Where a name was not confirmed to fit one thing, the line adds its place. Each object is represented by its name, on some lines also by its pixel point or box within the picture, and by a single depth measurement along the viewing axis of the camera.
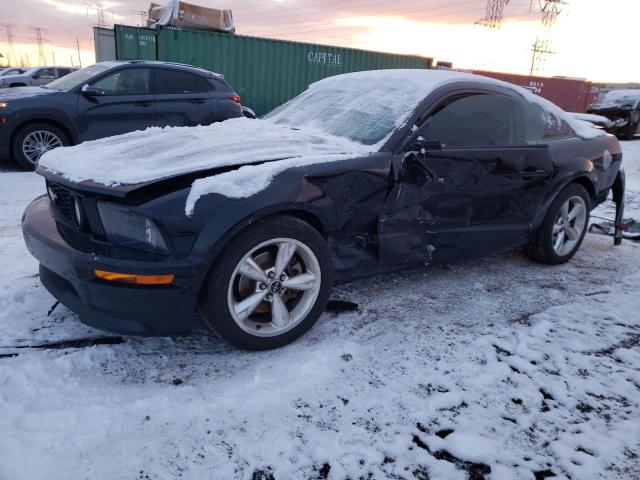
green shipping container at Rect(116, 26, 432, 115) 12.26
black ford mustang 2.31
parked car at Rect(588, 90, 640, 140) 17.43
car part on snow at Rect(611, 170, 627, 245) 4.76
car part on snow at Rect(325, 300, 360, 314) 3.19
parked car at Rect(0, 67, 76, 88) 20.38
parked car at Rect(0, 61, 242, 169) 6.78
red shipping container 25.16
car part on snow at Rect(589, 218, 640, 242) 5.43
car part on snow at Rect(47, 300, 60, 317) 2.84
